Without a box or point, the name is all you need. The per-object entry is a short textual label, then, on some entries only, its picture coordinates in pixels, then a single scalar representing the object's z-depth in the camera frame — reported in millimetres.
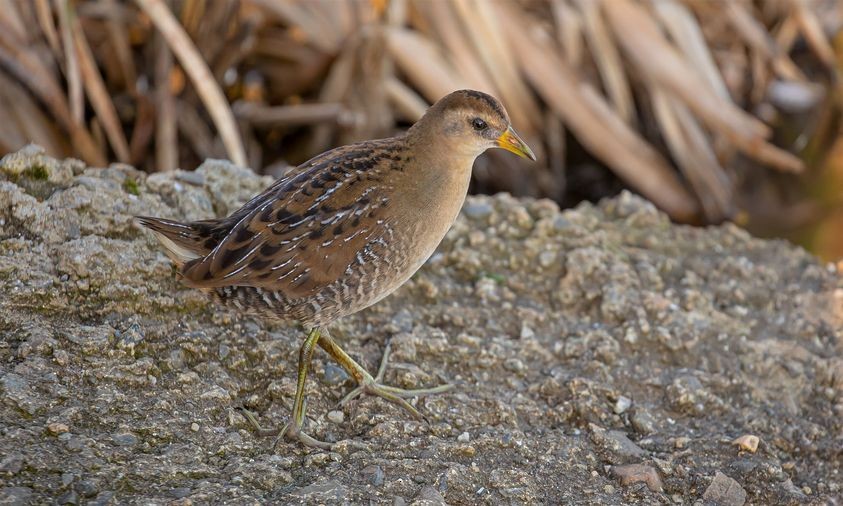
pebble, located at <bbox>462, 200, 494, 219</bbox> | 8414
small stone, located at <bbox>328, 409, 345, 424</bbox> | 6293
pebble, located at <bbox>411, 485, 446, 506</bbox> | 5523
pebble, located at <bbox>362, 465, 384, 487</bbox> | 5645
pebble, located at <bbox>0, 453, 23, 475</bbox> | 5070
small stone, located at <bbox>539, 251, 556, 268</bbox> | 7973
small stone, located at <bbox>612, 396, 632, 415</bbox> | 6762
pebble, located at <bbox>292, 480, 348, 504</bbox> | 5406
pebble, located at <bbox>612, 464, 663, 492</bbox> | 6105
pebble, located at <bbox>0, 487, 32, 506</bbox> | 4892
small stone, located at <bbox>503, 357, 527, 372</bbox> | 6945
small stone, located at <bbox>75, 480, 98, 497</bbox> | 5094
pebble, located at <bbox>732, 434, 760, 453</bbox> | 6512
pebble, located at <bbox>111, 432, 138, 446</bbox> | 5493
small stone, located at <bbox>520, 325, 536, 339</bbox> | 7311
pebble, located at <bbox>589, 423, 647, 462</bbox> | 6328
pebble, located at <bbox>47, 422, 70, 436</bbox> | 5397
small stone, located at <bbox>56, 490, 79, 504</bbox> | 5000
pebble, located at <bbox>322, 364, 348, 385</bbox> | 6594
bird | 6078
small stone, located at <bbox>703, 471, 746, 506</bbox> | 6125
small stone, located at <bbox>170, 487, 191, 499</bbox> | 5221
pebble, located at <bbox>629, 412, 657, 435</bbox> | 6621
